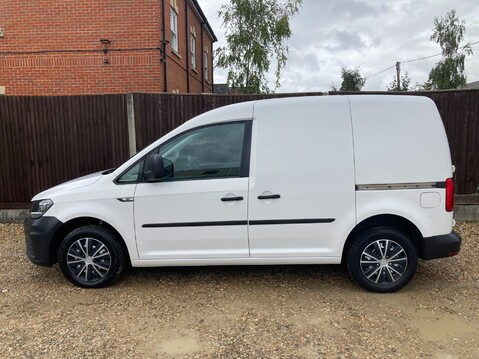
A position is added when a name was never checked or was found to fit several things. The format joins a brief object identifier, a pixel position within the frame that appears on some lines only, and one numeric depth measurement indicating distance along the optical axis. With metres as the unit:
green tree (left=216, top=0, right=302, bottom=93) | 12.60
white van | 3.85
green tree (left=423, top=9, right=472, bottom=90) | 22.50
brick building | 9.72
